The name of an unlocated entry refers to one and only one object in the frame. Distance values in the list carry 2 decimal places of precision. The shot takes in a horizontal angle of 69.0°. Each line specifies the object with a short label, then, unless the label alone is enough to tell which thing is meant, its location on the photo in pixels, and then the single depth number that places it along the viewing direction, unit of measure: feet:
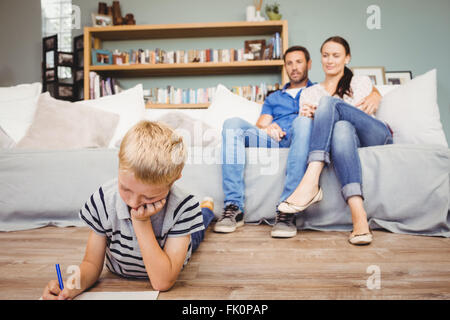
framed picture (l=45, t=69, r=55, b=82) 12.25
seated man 4.72
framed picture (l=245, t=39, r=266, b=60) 11.68
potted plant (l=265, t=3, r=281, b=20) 11.29
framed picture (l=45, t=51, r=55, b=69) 12.27
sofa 4.83
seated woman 4.45
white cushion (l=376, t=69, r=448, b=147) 5.87
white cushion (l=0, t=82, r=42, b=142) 7.34
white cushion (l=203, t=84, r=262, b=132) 7.79
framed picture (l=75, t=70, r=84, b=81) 12.41
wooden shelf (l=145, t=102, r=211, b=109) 11.77
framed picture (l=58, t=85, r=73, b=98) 12.14
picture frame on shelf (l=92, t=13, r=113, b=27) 11.86
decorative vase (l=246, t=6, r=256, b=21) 11.46
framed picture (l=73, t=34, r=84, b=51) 12.43
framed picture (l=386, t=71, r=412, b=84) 11.71
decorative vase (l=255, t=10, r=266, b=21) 11.44
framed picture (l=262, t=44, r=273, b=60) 11.37
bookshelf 11.36
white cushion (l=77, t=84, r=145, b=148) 7.67
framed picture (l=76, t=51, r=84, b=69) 12.65
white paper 2.48
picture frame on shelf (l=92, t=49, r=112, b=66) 11.77
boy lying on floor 2.19
